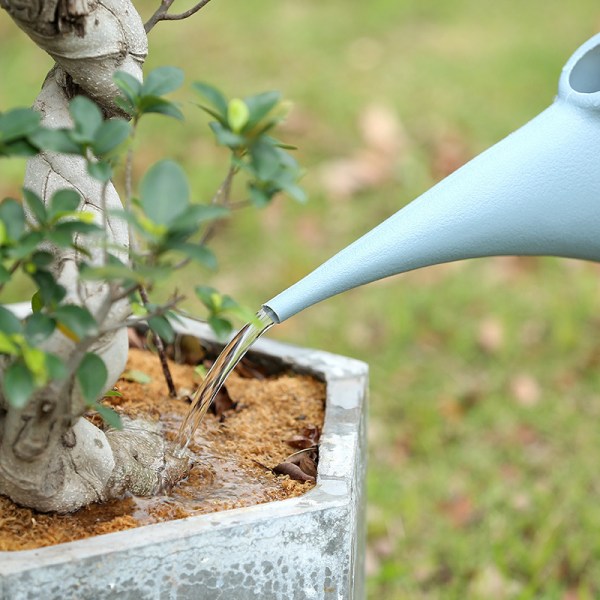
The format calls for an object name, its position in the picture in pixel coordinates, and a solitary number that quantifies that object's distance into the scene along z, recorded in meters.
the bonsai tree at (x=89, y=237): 1.66
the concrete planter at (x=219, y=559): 1.71
